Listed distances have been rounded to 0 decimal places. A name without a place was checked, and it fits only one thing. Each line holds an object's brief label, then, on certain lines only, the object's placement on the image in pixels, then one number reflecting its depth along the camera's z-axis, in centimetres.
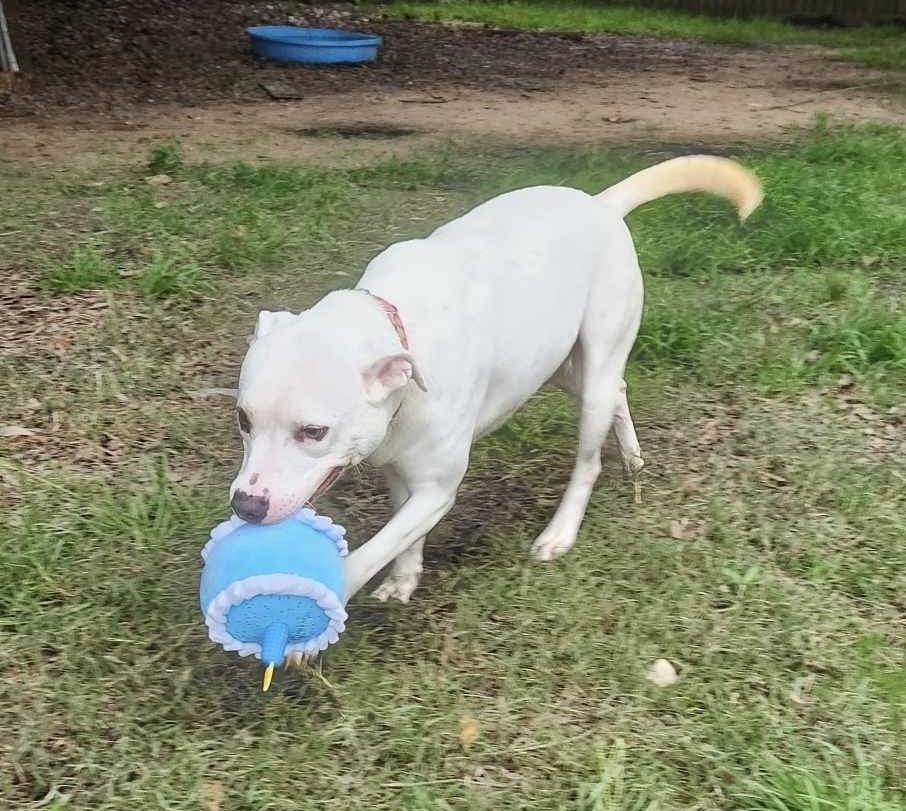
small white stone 277
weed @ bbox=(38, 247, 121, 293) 486
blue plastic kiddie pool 1070
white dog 238
